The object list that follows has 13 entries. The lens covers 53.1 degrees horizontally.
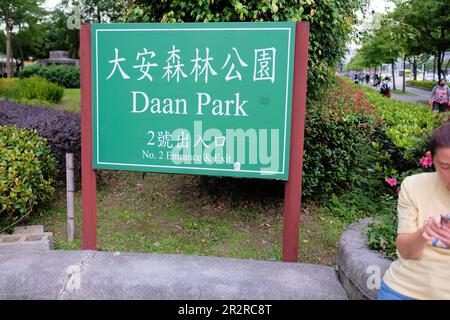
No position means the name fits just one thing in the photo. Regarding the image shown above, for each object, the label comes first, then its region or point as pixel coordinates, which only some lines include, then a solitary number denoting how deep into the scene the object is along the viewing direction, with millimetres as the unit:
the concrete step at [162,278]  2684
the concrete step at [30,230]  3788
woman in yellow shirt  1737
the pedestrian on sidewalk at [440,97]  11852
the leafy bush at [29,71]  19953
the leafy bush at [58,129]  4902
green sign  2994
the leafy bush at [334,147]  4348
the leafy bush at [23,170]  3807
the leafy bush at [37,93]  10610
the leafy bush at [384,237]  2752
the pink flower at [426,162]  3021
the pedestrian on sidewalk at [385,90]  19538
